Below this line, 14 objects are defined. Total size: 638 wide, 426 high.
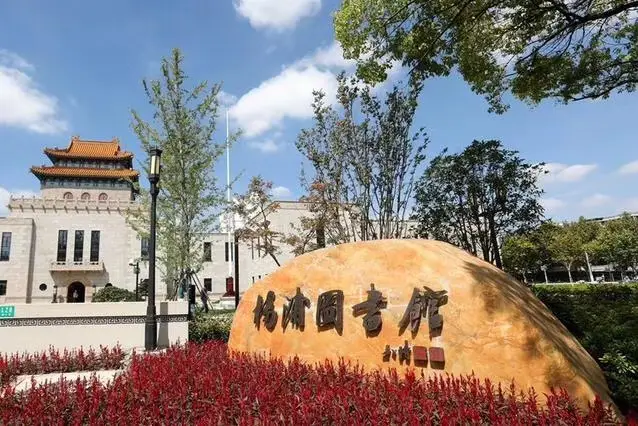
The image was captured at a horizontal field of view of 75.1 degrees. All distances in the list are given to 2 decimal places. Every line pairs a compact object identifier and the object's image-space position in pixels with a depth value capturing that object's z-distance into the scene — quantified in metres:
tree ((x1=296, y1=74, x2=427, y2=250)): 11.91
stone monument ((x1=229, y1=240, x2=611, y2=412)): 4.48
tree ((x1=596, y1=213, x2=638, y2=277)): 45.78
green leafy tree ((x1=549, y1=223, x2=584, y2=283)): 53.91
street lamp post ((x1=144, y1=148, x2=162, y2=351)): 9.39
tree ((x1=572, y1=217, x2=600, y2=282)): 53.38
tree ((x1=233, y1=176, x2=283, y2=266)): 24.62
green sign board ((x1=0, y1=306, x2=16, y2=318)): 9.75
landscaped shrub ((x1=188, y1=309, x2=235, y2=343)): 10.76
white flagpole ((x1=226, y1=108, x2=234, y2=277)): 37.38
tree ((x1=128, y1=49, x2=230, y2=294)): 14.66
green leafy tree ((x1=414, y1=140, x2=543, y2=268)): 17.80
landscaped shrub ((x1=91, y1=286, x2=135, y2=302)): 25.39
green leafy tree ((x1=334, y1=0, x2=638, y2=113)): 7.82
